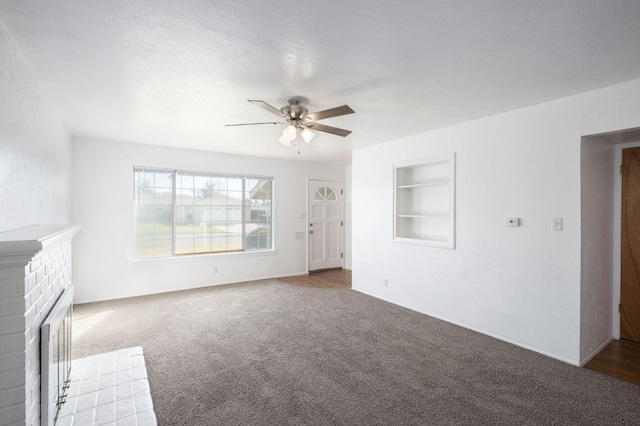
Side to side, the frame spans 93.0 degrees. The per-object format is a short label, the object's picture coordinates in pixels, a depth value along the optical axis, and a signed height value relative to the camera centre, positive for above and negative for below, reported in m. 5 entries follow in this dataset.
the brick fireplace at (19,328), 1.32 -0.53
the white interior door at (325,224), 6.62 -0.27
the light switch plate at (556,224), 2.83 -0.11
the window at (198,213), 4.92 -0.02
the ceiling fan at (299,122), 2.79 +0.85
